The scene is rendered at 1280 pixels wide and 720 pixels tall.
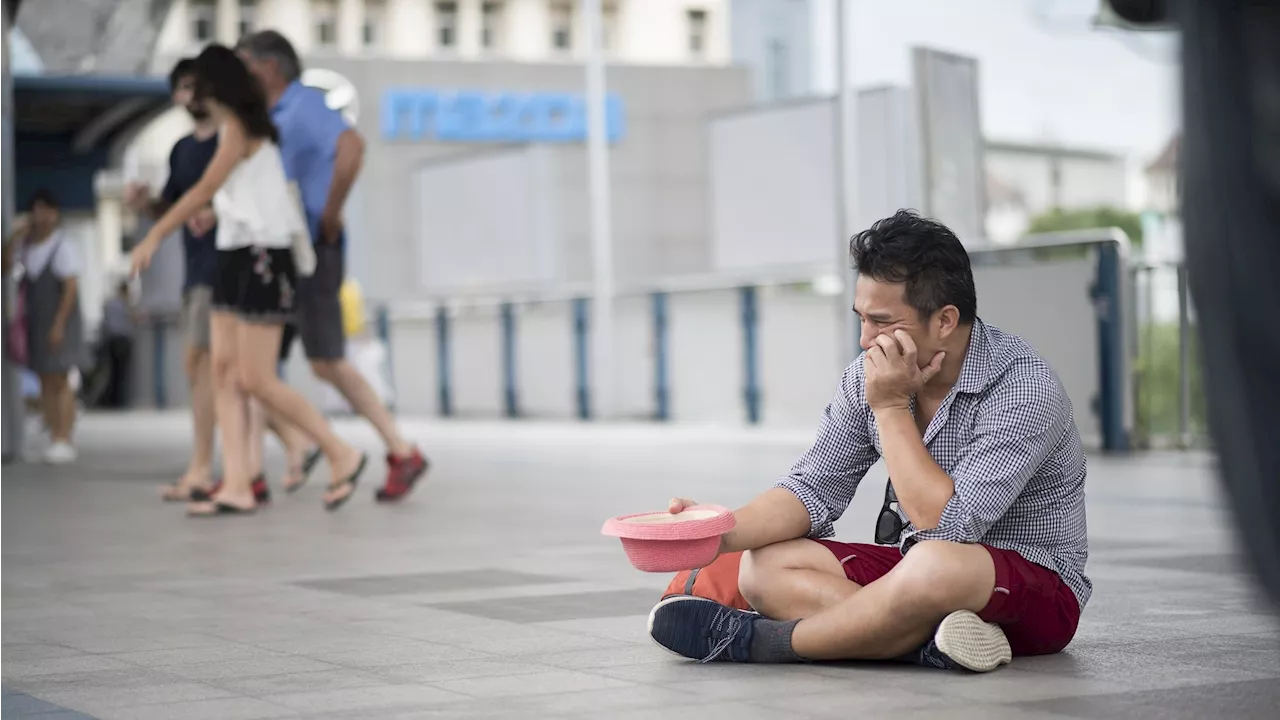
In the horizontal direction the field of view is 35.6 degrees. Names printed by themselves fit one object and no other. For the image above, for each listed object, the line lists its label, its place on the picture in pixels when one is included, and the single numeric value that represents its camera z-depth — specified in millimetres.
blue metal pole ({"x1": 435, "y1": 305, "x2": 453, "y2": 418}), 24984
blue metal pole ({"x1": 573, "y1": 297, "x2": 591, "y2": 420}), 22562
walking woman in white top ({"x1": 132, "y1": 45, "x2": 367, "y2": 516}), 8750
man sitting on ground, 3979
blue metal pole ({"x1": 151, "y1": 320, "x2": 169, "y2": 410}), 29922
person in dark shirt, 10000
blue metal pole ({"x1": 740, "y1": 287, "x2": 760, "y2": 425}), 19625
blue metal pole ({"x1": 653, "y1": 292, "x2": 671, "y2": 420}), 21109
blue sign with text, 48250
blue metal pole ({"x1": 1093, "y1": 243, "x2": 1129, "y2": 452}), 13000
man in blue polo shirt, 9508
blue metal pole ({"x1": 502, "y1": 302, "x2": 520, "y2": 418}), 23781
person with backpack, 13922
